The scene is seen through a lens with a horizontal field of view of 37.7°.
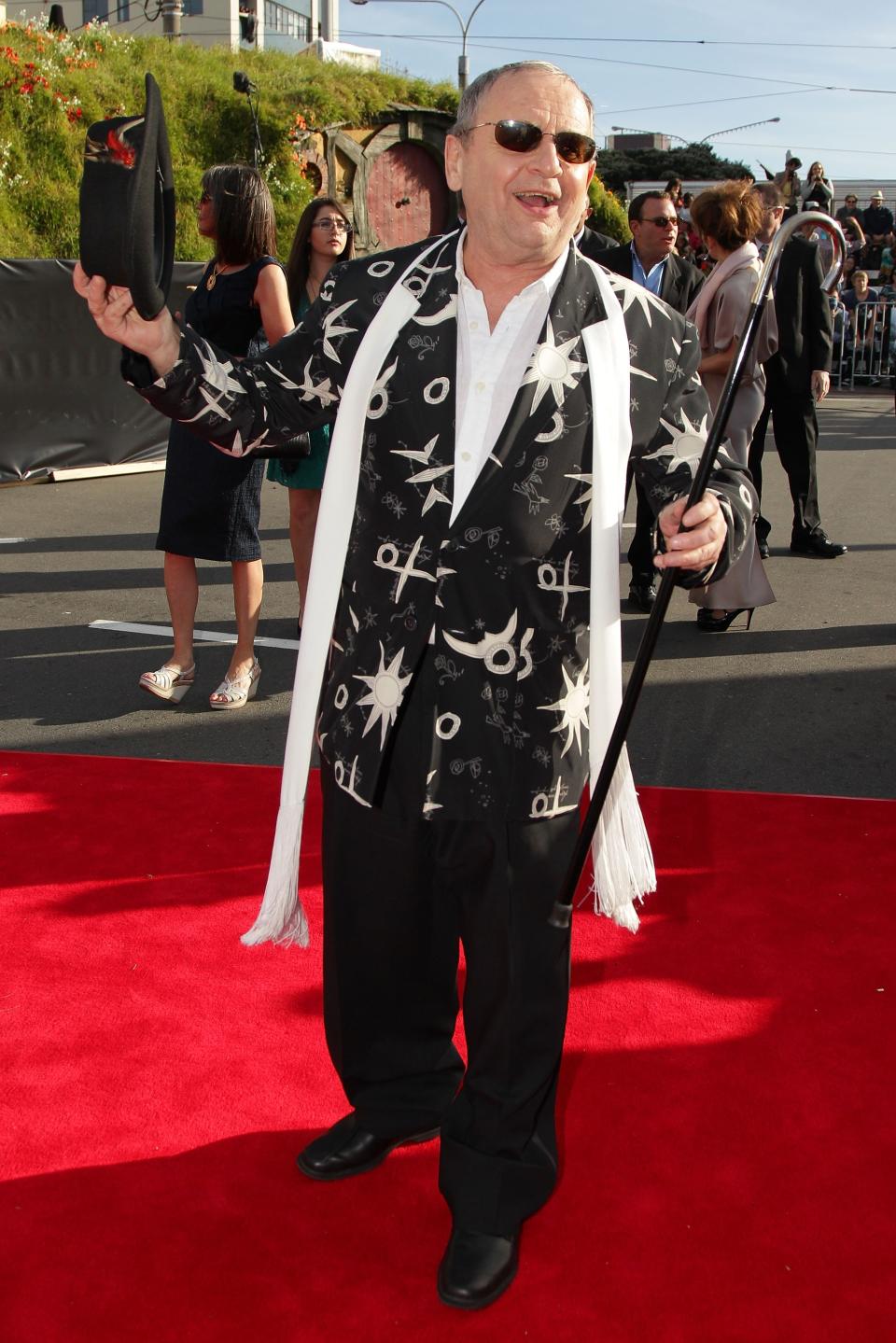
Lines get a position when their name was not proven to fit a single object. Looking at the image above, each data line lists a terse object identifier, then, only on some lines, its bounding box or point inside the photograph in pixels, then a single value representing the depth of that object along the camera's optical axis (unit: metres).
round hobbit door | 22.59
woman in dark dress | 4.80
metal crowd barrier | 18.95
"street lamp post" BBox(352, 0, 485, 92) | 30.58
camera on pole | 16.45
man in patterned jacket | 2.08
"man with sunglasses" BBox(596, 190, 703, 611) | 6.25
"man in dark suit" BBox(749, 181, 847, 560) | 7.34
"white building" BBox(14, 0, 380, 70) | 52.72
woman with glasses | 5.44
